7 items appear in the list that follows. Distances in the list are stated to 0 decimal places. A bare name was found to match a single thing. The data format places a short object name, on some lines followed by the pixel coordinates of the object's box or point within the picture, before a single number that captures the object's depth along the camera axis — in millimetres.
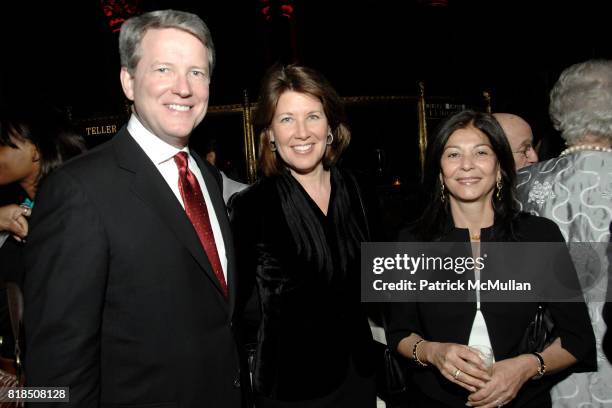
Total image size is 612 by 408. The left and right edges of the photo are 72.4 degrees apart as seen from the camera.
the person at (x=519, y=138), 2543
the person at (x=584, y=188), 1646
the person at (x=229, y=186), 2418
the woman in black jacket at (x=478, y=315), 1485
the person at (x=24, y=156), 1858
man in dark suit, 1083
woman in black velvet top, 1669
